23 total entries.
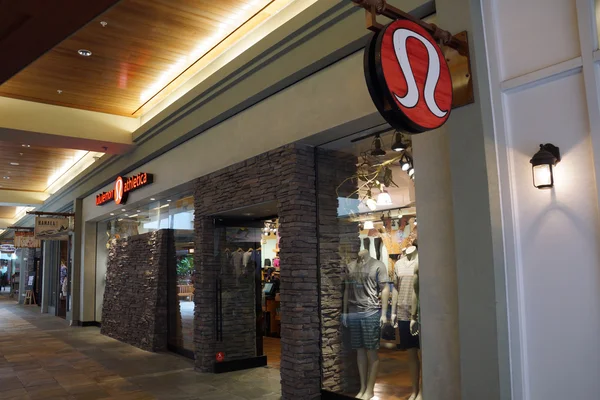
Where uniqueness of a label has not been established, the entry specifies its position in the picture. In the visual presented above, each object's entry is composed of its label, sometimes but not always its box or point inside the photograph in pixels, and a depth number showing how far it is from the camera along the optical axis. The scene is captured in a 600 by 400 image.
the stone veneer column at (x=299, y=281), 5.50
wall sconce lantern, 3.34
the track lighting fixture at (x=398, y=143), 4.89
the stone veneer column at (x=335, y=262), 5.45
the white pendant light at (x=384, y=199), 5.05
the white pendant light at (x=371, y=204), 5.24
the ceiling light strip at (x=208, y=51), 5.97
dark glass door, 7.60
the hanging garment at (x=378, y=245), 5.11
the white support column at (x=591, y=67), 3.17
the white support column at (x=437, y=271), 3.99
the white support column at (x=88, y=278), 13.82
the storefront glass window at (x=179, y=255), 8.68
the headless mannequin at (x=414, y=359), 4.52
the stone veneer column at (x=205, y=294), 7.40
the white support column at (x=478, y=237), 3.52
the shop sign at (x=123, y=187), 9.75
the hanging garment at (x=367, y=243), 5.25
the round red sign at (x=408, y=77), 3.03
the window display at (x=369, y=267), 4.76
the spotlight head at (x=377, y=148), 5.22
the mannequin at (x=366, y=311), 5.07
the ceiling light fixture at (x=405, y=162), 4.82
